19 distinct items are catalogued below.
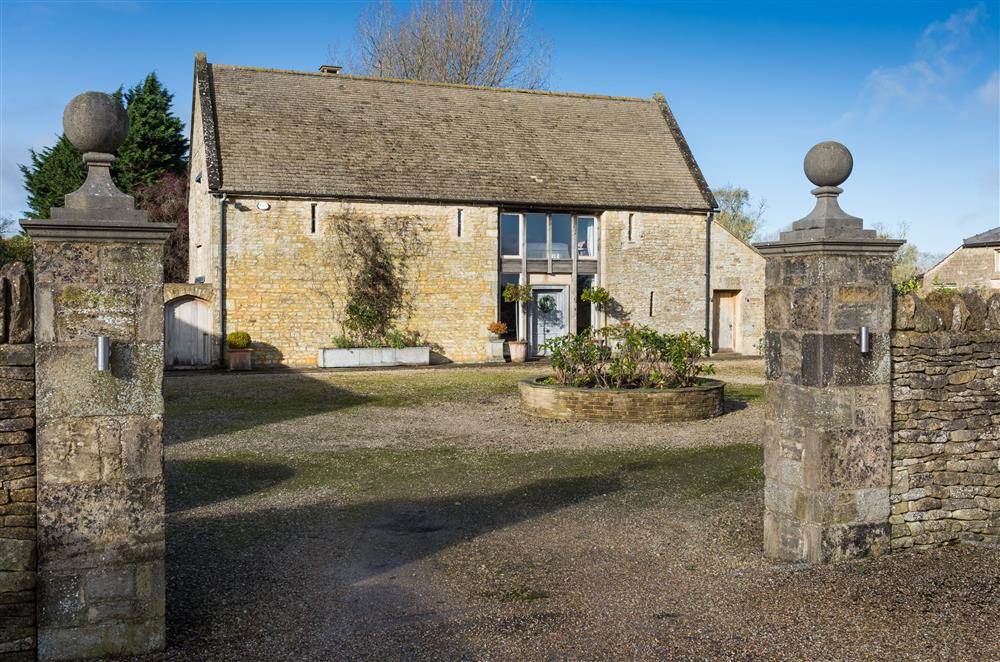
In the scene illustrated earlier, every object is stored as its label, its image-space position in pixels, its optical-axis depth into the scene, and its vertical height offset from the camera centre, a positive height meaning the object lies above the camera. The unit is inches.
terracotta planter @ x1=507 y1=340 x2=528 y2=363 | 864.3 -24.3
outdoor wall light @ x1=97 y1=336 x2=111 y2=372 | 167.3 -5.6
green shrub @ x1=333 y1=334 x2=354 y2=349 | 812.6 -15.2
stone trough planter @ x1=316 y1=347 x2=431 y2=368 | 793.6 -29.5
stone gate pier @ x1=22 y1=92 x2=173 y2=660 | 167.5 -19.5
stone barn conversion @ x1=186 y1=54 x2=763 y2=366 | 792.3 +120.7
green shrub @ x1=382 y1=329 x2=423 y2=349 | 820.6 -12.5
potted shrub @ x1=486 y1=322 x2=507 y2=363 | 859.4 -23.2
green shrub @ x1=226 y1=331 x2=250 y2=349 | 759.1 -12.5
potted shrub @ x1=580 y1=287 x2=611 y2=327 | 890.7 +33.7
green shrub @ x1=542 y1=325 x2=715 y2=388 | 482.9 -20.7
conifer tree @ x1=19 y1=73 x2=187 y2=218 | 1131.9 +237.8
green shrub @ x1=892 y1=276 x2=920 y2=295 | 475.2 +25.7
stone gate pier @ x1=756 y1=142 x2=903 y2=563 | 224.2 -14.7
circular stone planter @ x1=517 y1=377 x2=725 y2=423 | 459.8 -43.4
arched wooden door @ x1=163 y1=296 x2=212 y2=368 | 786.8 -6.3
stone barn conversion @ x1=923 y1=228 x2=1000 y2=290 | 1128.8 +89.8
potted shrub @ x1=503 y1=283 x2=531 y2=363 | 864.9 +29.5
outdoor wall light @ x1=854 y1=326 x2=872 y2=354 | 224.4 -3.2
